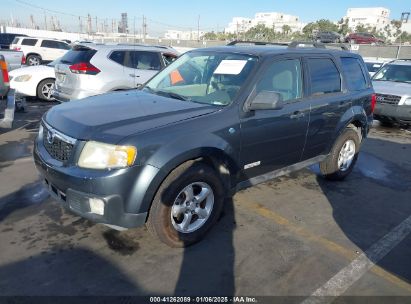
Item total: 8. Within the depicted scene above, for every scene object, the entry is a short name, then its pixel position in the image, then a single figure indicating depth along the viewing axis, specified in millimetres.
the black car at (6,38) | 24436
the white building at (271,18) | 120875
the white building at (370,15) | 109312
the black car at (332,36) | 28061
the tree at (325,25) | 62744
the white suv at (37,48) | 20234
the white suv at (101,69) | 7539
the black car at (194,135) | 2926
